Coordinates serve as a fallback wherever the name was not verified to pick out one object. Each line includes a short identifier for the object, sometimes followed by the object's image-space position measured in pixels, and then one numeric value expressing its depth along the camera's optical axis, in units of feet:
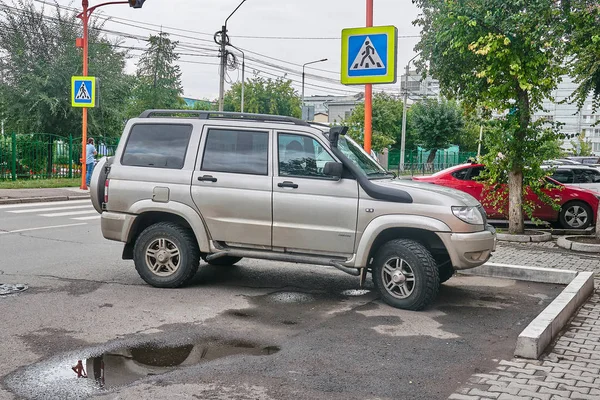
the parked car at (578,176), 58.85
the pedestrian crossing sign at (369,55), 35.09
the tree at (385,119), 156.97
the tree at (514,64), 41.04
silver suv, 23.52
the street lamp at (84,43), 72.02
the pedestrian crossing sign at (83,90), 71.87
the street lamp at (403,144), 170.40
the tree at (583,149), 334.09
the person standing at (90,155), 80.79
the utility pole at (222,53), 105.09
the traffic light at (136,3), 56.29
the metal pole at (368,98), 35.96
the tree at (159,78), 171.32
